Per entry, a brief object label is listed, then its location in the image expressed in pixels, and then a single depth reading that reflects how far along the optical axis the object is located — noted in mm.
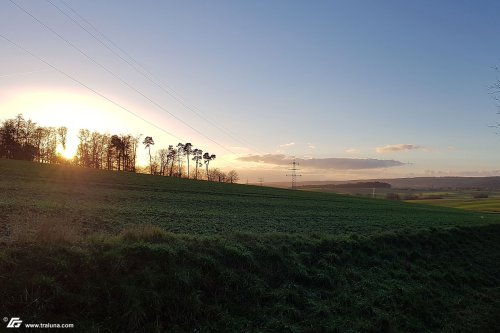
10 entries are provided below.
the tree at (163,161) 139575
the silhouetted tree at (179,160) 143225
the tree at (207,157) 156988
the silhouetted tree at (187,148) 144875
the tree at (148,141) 132250
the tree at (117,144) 112312
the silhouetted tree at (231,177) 171512
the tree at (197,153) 151125
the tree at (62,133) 124750
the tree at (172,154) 140925
